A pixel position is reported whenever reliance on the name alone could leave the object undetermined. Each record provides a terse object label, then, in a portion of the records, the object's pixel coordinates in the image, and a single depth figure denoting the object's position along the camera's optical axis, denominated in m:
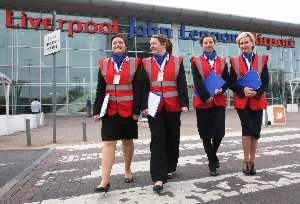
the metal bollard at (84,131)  9.18
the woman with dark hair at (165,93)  3.64
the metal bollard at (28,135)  8.38
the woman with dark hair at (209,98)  4.17
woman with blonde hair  4.12
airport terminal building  23.47
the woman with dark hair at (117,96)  3.61
